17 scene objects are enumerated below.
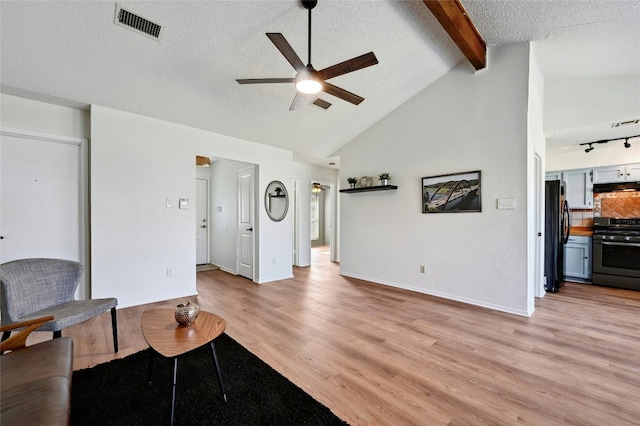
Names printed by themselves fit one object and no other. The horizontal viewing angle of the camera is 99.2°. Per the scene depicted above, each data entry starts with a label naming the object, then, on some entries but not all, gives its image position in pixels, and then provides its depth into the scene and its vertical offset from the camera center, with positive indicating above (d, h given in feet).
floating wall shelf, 14.40 +1.34
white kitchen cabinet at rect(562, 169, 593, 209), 15.67 +1.42
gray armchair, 6.46 -2.11
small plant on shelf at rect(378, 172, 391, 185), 14.60 +1.85
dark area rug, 5.11 -3.85
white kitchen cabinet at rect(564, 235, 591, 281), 15.01 -2.65
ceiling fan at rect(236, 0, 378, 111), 7.07 +3.94
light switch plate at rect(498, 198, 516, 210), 10.81 +0.35
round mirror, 16.01 +0.73
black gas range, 13.49 -2.08
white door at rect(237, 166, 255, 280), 16.31 -0.49
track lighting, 13.96 +3.69
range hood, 14.26 +1.33
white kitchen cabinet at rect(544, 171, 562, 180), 16.63 +2.26
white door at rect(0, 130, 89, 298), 9.86 +0.66
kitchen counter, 15.11 -1.15
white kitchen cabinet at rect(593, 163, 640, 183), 14.30 +2.06
